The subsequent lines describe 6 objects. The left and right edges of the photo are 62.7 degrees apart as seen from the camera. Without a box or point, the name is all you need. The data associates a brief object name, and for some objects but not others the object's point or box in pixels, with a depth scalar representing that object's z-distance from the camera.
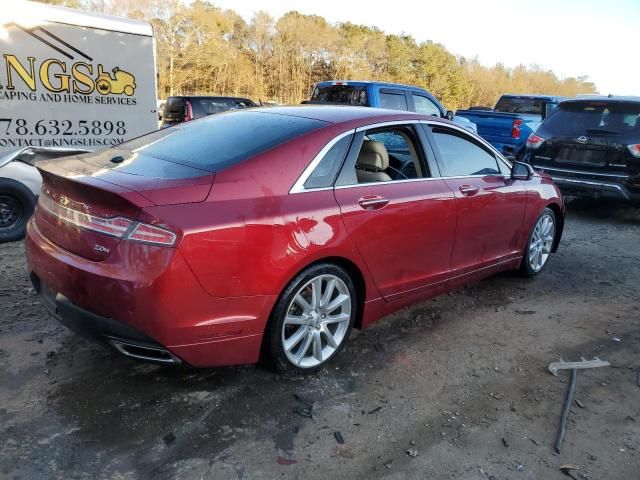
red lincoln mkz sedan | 2.47
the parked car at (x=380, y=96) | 9.49
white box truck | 7.14
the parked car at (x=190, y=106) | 14.17
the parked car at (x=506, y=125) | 11.89
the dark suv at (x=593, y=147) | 7.17
